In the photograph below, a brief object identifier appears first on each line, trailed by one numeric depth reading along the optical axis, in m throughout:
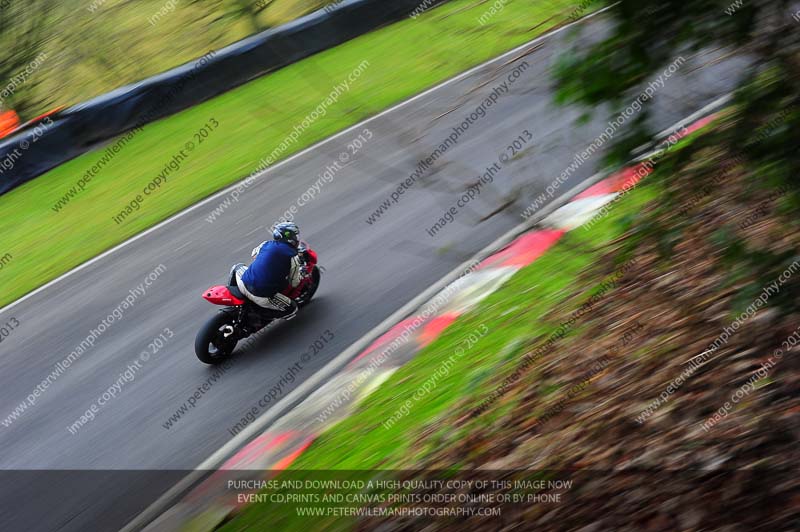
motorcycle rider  9.88
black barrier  19.72
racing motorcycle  9.65
